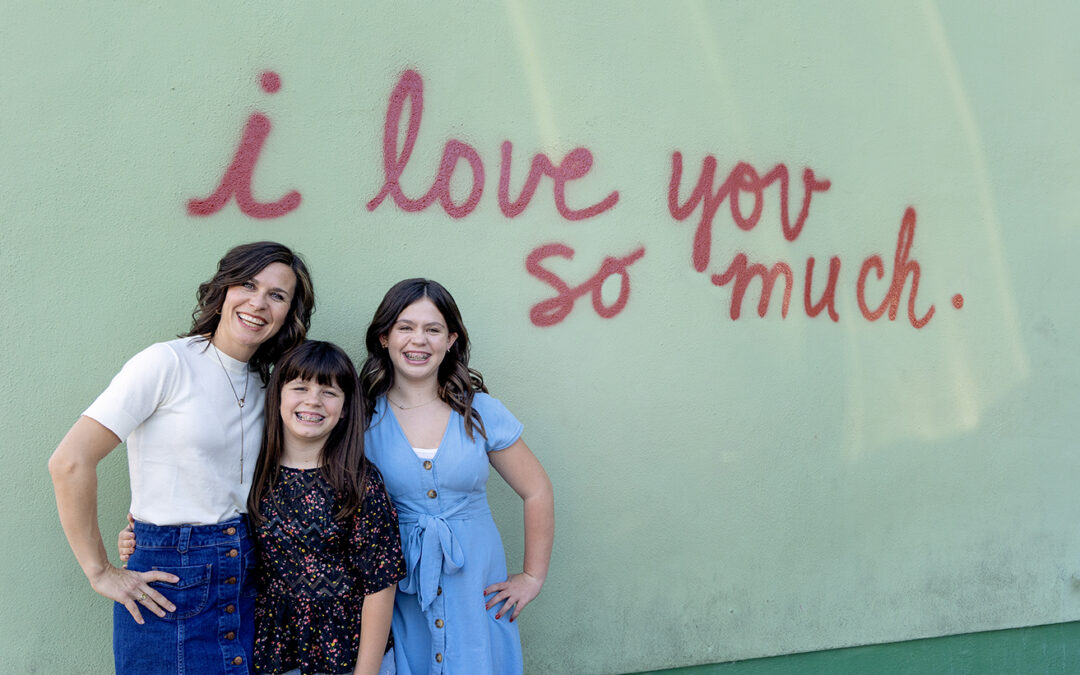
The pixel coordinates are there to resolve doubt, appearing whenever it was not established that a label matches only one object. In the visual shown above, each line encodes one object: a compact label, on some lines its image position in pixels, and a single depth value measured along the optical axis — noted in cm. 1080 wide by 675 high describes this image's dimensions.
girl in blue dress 232
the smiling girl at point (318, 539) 213
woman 204
